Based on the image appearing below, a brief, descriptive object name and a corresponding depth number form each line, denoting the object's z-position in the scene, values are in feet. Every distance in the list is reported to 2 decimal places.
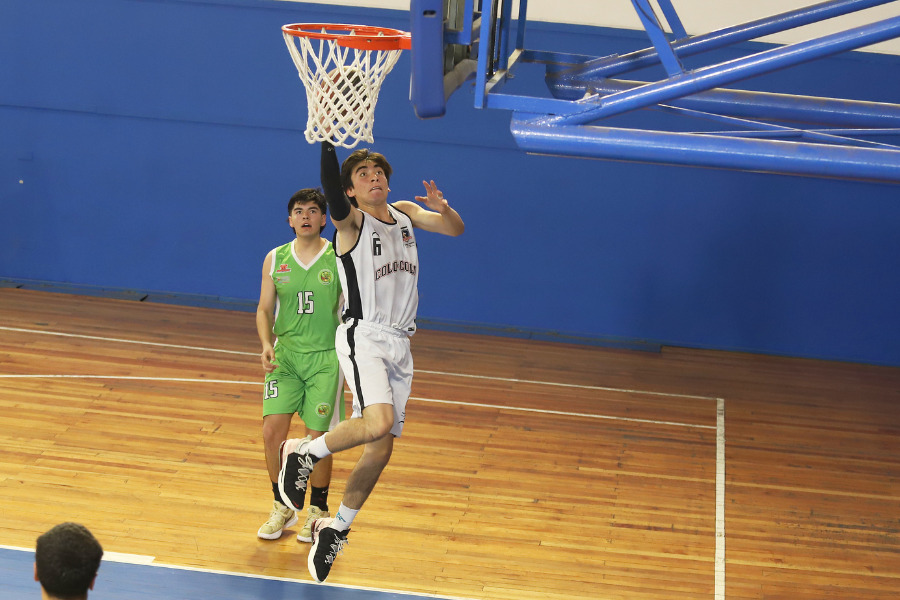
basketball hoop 29.25
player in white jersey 31.01
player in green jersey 34.53
